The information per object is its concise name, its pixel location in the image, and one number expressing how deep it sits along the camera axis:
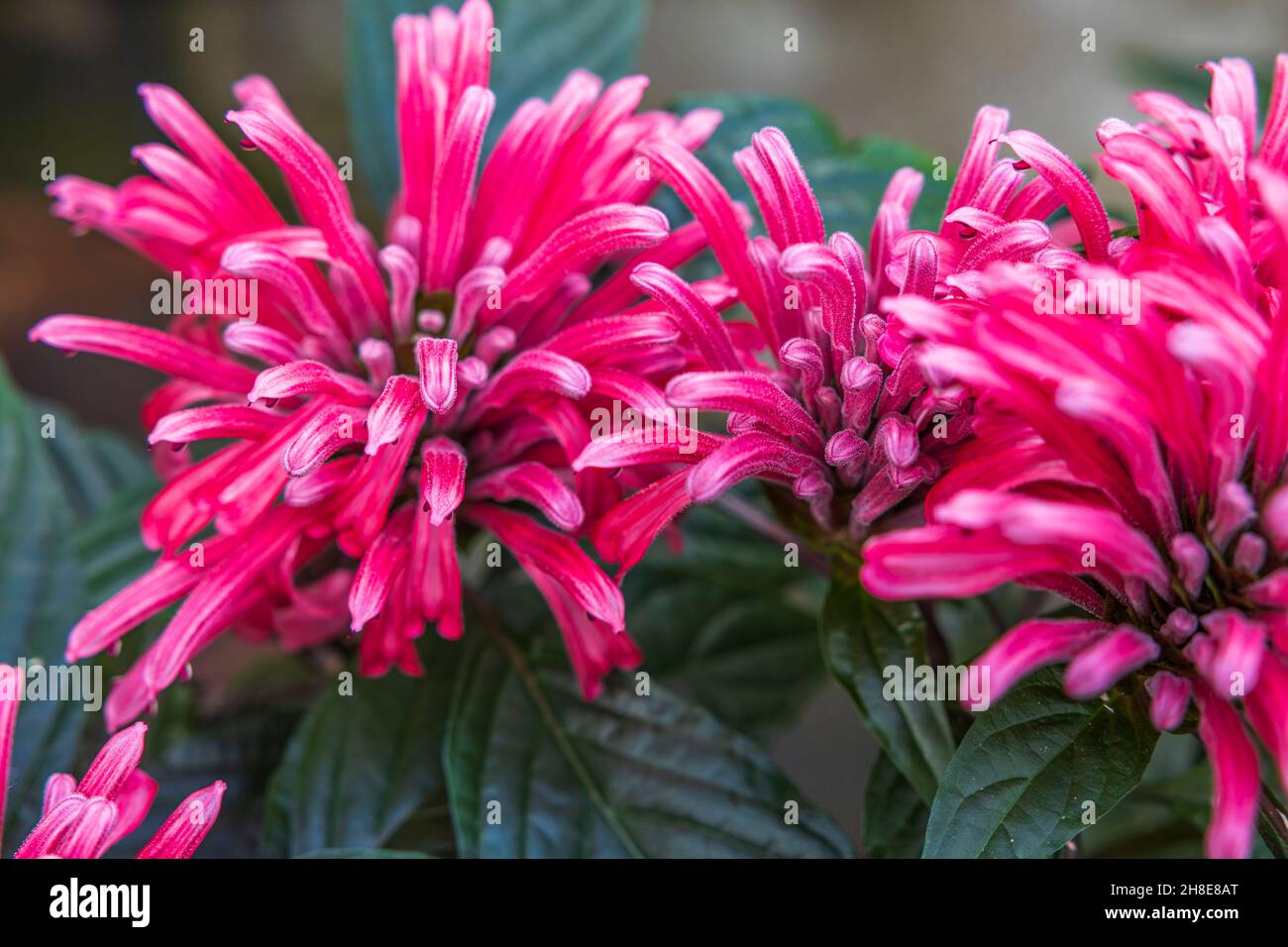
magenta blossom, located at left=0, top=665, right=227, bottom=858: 0.35
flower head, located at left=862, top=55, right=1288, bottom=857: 0.28
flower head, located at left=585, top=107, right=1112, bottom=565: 0.34
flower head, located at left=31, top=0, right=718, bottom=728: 0.38
